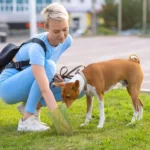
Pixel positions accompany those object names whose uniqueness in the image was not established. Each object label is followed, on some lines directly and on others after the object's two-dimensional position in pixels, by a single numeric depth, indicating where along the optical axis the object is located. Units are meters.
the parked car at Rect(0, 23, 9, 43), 32.25
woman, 5.60
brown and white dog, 5.75
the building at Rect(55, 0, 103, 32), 63.53
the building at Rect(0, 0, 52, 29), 52.97
